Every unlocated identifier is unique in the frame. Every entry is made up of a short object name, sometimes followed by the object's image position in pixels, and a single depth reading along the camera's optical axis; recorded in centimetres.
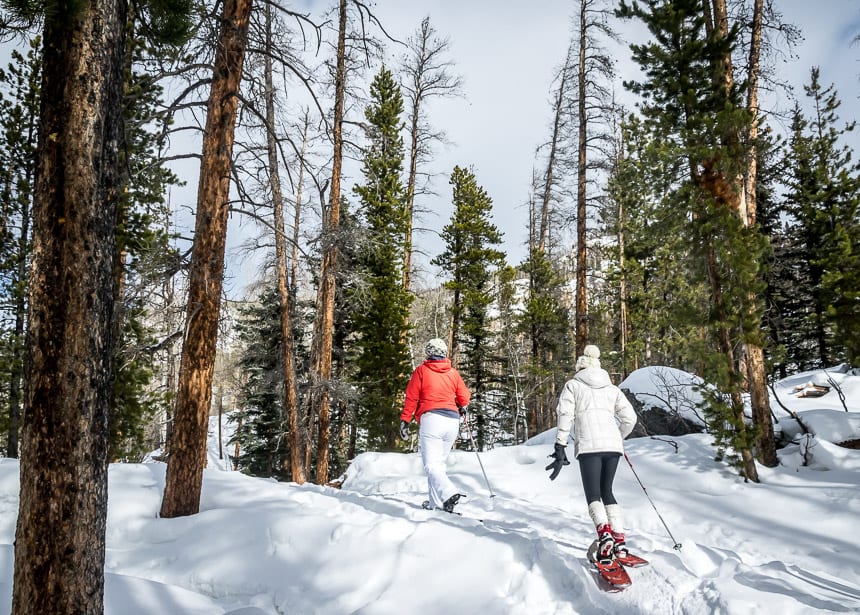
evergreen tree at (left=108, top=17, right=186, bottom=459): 1078
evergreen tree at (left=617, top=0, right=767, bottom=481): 743
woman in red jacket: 584
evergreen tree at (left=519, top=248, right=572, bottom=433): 2119
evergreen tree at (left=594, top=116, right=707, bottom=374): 2059
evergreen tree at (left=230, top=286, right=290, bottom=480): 1817
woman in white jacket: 425
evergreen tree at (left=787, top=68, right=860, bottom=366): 1393
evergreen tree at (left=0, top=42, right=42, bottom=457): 1245
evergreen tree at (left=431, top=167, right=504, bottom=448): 2081
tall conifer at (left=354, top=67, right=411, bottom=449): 1791
